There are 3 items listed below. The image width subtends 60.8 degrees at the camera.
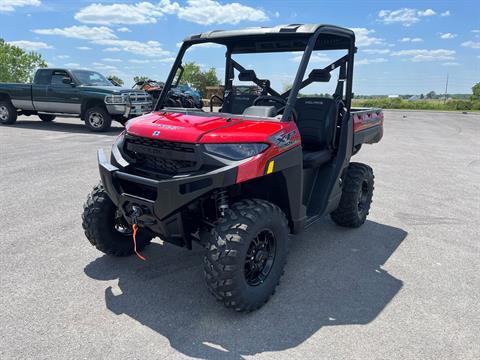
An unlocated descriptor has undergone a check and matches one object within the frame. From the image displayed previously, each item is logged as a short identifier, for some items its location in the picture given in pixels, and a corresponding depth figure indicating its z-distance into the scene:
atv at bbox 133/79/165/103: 15.58
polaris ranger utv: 2.80
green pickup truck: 12.10
